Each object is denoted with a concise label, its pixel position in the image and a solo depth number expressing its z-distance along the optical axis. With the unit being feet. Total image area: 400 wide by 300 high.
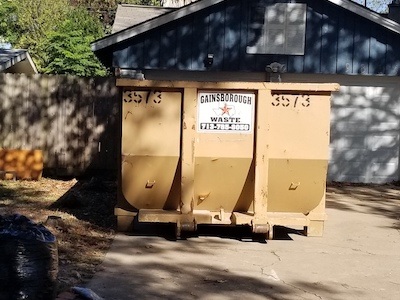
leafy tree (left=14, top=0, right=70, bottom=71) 131.13
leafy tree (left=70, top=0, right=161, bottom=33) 157.38
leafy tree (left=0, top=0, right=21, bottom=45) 136.79
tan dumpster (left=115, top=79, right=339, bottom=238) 27.63
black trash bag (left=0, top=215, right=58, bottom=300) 15.46
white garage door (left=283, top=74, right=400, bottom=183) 51.49
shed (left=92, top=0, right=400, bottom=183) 48.80
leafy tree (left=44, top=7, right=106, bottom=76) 122.01
